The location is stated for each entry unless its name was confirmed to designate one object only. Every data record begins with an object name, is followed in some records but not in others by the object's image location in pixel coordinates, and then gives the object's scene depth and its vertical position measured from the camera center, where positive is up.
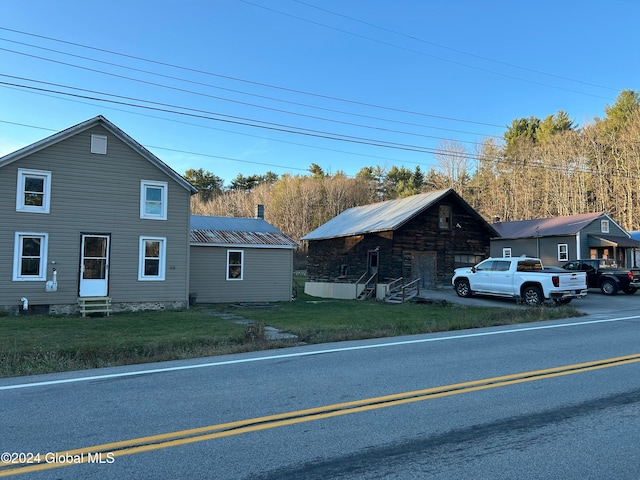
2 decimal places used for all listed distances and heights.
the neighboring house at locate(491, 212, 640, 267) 34.50 +2.51
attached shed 21.83 +0.35
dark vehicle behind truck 23.12 -0.08
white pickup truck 18.28 -0.32
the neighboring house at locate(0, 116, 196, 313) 16.75 +1.65
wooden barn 26.17 +1.64
